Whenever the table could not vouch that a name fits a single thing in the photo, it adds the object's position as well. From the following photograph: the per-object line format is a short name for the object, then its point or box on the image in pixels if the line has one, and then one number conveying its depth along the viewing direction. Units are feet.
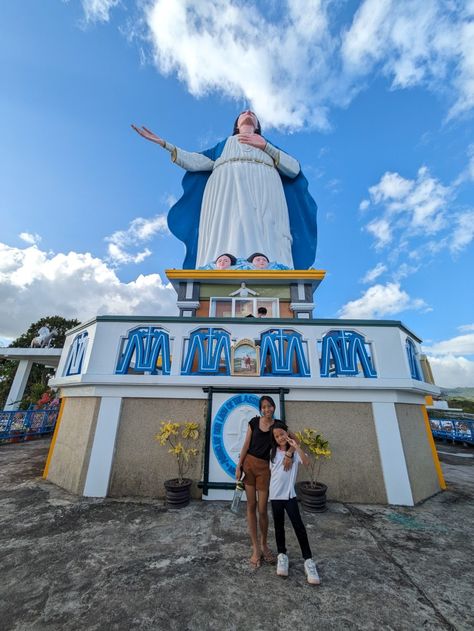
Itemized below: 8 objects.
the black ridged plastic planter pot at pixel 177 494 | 16.63
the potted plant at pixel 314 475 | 16.37
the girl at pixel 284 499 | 10.16
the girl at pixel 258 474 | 11.09
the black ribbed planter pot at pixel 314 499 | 16.29
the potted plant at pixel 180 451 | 16.72
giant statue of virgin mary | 41.83
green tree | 98.27
